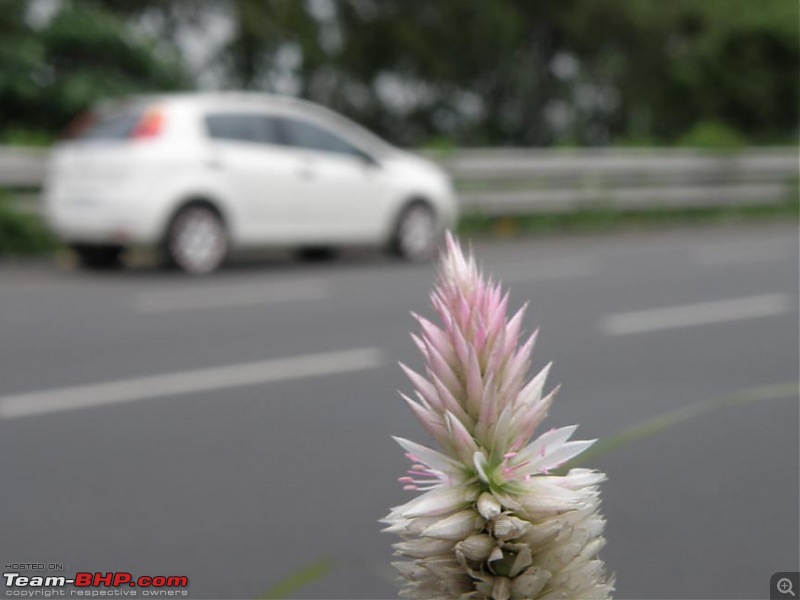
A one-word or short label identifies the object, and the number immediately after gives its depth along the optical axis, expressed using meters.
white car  13.35
